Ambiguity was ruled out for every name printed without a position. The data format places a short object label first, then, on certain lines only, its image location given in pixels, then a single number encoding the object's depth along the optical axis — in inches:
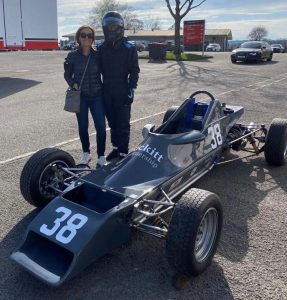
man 156.7
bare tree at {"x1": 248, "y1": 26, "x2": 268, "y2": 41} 3085.7
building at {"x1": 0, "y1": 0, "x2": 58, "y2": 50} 479.7
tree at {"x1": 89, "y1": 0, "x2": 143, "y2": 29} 2411.1
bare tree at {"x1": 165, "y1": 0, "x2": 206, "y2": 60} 900.4
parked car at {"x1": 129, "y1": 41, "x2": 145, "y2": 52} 1460.7
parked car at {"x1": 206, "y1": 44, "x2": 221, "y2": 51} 1779.1
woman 156.4
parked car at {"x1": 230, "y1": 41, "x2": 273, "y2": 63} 771.9
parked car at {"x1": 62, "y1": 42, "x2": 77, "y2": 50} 1859.7
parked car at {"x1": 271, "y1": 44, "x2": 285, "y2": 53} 1570.3
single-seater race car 90.8
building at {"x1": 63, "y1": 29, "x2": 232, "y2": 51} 2458.5
